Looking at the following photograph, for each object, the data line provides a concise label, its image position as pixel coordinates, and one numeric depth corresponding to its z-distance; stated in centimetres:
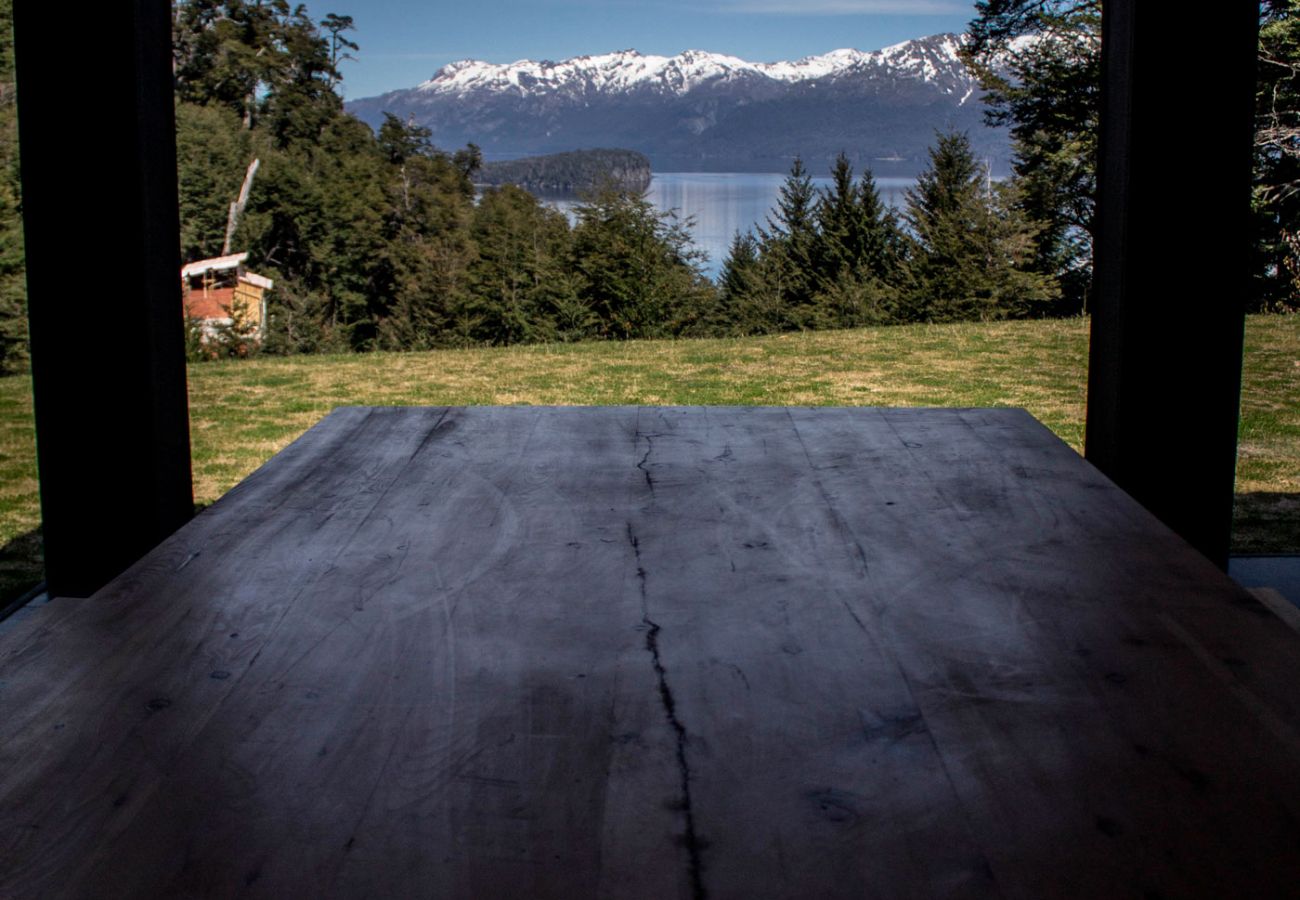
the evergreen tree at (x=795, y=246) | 1388
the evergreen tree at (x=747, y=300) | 1306
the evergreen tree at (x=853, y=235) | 1351
